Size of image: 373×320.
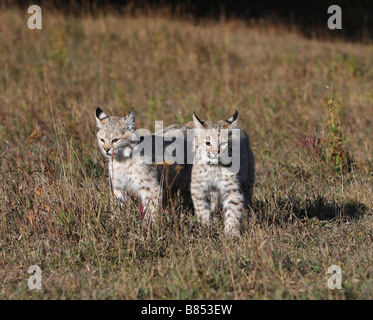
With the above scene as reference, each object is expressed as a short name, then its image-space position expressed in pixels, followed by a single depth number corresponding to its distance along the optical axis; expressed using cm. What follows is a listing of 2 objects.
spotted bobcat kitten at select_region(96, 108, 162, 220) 1062
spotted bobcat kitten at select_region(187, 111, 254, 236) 1023
